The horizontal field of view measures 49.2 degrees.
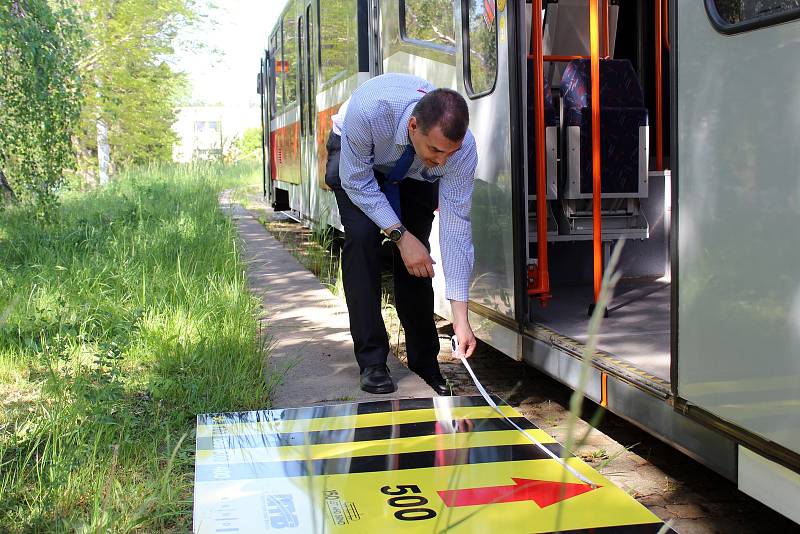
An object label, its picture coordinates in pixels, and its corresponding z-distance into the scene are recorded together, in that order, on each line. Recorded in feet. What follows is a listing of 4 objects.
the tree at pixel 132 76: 66.54
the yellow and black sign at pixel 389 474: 8.48
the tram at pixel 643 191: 7.61
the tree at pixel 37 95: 23.70
